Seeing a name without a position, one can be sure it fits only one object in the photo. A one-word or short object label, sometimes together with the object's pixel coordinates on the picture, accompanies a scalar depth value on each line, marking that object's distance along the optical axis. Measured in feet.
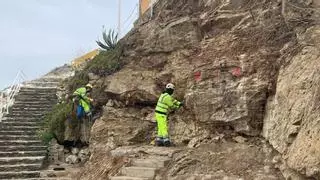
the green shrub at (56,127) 46.91
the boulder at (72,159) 44.11
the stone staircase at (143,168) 30.19
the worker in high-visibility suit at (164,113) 34.68
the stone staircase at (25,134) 41.06
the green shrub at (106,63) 45.75
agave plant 52.47
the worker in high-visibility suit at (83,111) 44.32
